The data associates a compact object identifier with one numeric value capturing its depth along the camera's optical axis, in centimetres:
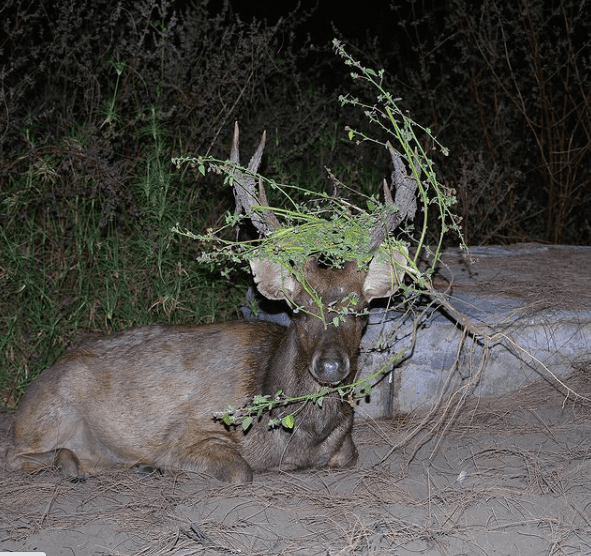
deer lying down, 491
